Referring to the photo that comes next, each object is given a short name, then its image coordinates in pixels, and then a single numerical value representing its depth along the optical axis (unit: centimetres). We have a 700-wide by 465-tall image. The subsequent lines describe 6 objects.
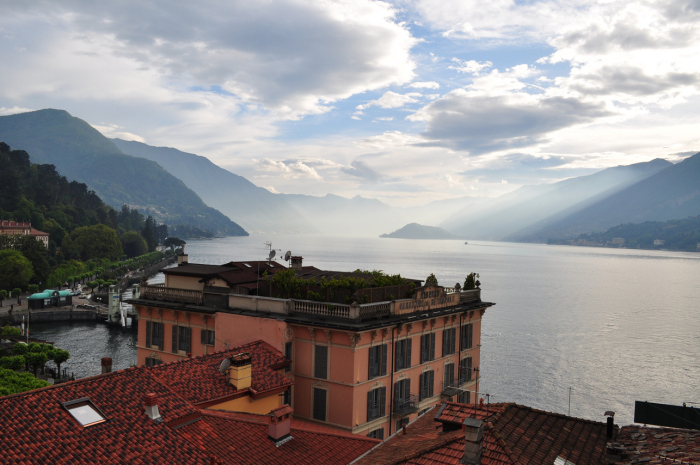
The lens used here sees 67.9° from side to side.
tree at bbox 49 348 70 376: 5181
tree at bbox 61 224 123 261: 15988
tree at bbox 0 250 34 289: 10131
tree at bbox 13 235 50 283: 11475
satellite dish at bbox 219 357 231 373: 1945
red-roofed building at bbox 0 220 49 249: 14412
